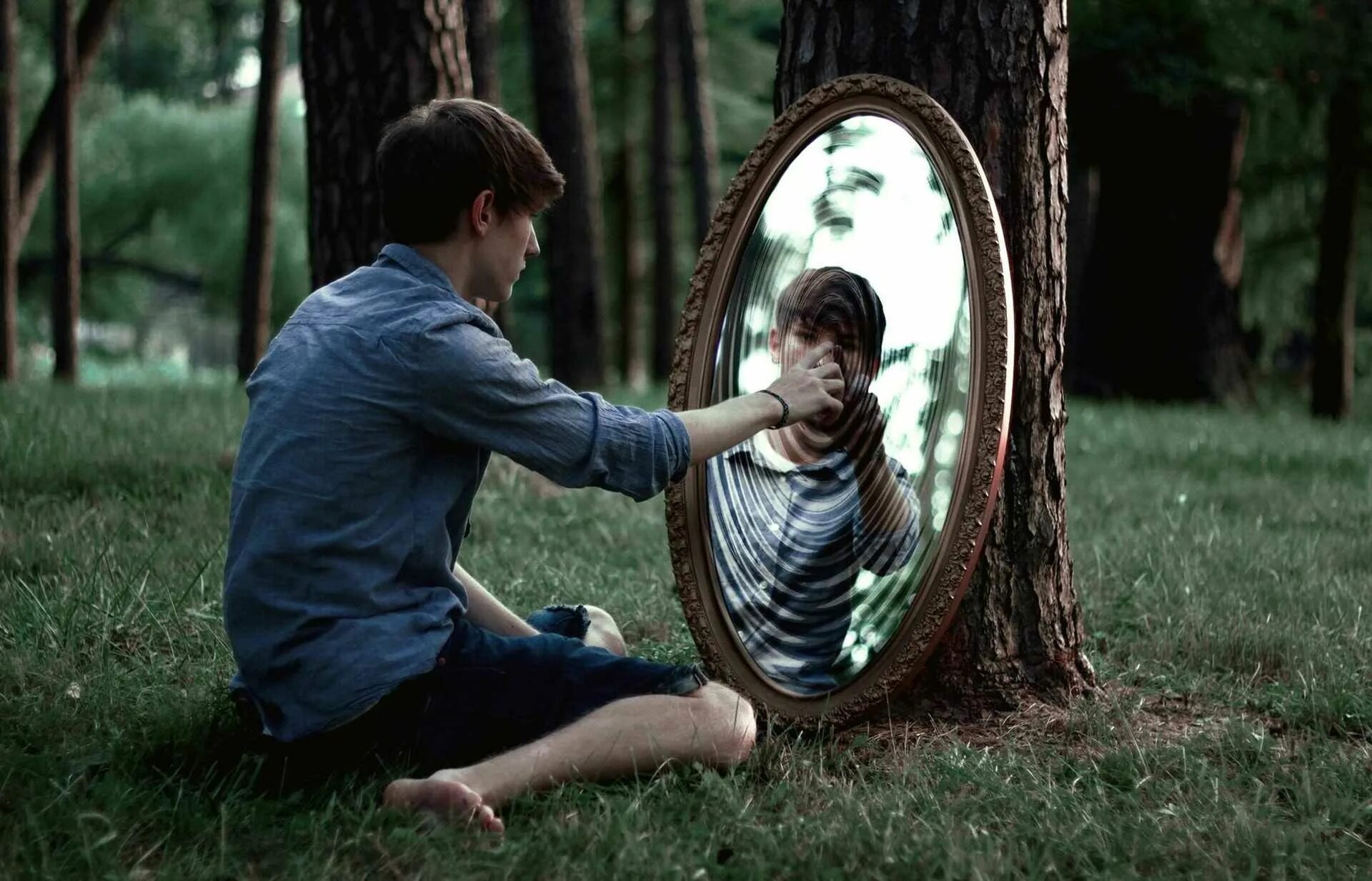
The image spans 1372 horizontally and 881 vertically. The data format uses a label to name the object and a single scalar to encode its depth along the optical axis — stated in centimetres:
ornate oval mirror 320
